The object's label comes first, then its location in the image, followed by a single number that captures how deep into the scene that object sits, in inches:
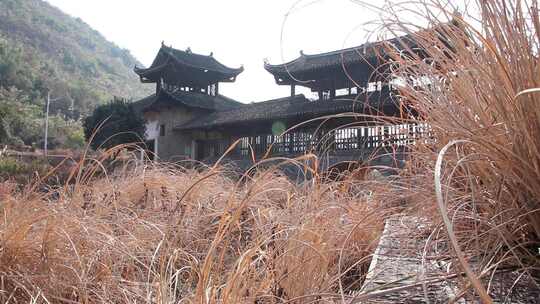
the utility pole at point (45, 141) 1065.5
